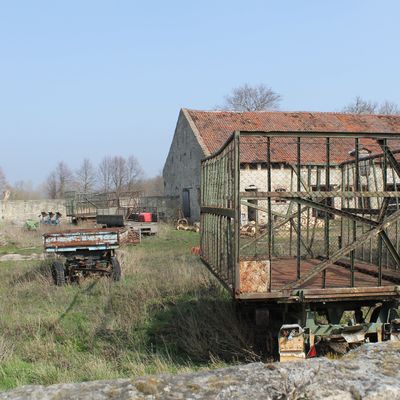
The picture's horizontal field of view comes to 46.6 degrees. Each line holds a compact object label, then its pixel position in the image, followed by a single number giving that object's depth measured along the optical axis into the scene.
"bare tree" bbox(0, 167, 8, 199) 76.69
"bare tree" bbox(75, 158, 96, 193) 80.43
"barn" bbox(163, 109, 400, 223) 24.22
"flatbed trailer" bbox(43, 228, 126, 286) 10.99
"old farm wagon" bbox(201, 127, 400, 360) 4.71
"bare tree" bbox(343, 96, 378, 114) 52.78
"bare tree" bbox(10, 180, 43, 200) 67.29
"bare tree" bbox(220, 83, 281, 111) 51.28
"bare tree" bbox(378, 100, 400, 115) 54.91
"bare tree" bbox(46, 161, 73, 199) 85.88
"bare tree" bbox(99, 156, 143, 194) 81.81
